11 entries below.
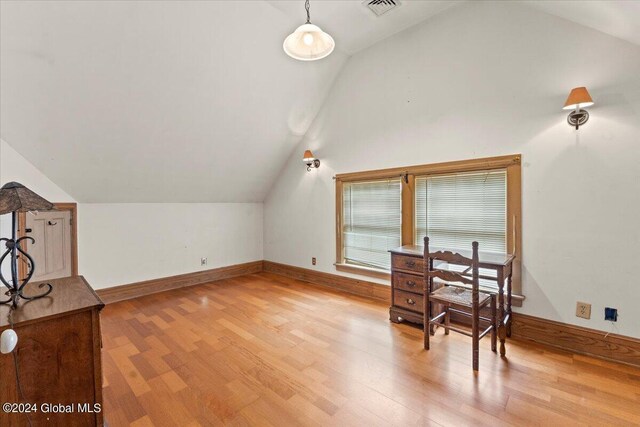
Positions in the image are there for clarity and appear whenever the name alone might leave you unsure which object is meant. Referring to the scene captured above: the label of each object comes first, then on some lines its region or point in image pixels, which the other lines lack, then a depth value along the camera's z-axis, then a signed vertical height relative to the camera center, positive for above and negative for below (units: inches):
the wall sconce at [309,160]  170.9 +32.2
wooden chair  85.9 -27.1
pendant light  73.6 +45.4
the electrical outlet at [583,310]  92.6 -31.5
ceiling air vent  112.5 +83.0
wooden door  128.0 -12.9
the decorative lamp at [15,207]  54.0 +1.6
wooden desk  104.0 -27.7
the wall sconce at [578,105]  86.6 +33.0
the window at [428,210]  108.6 +1.5
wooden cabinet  48.7 -25.7
